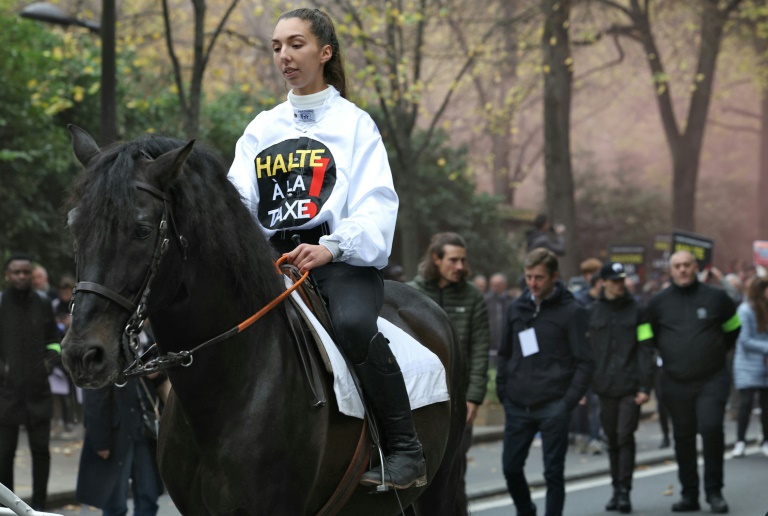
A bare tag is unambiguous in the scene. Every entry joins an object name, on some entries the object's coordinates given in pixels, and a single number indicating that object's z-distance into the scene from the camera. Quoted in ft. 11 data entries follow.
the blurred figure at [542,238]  58.75
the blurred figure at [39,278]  42.57
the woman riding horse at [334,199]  15.97
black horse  12.81
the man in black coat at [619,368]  37.50
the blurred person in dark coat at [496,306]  60.44
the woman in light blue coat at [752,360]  48.96
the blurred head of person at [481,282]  64.90
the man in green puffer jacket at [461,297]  31.81
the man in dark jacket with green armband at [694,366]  35.83
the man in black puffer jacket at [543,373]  30.83
